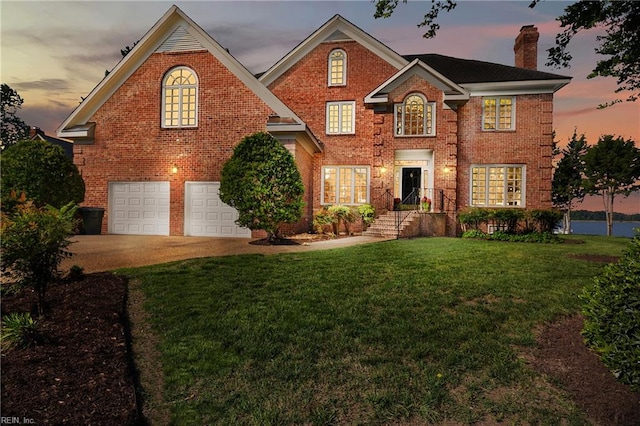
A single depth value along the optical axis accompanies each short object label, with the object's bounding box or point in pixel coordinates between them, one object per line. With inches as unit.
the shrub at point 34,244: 179.8
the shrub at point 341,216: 650.2
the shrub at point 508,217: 591.5
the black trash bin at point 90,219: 563.8
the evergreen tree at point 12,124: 1544.0
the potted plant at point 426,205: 652.1
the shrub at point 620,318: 117.0
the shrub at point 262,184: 458.9
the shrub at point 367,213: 668.7
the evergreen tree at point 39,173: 497.0
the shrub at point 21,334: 151.7
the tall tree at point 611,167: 959.6
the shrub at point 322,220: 645.3
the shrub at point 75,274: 247.5
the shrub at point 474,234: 594.0
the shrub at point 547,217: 605.0
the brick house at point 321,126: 559.8
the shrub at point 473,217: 624.1
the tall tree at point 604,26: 295.7
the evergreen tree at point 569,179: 1203.9
